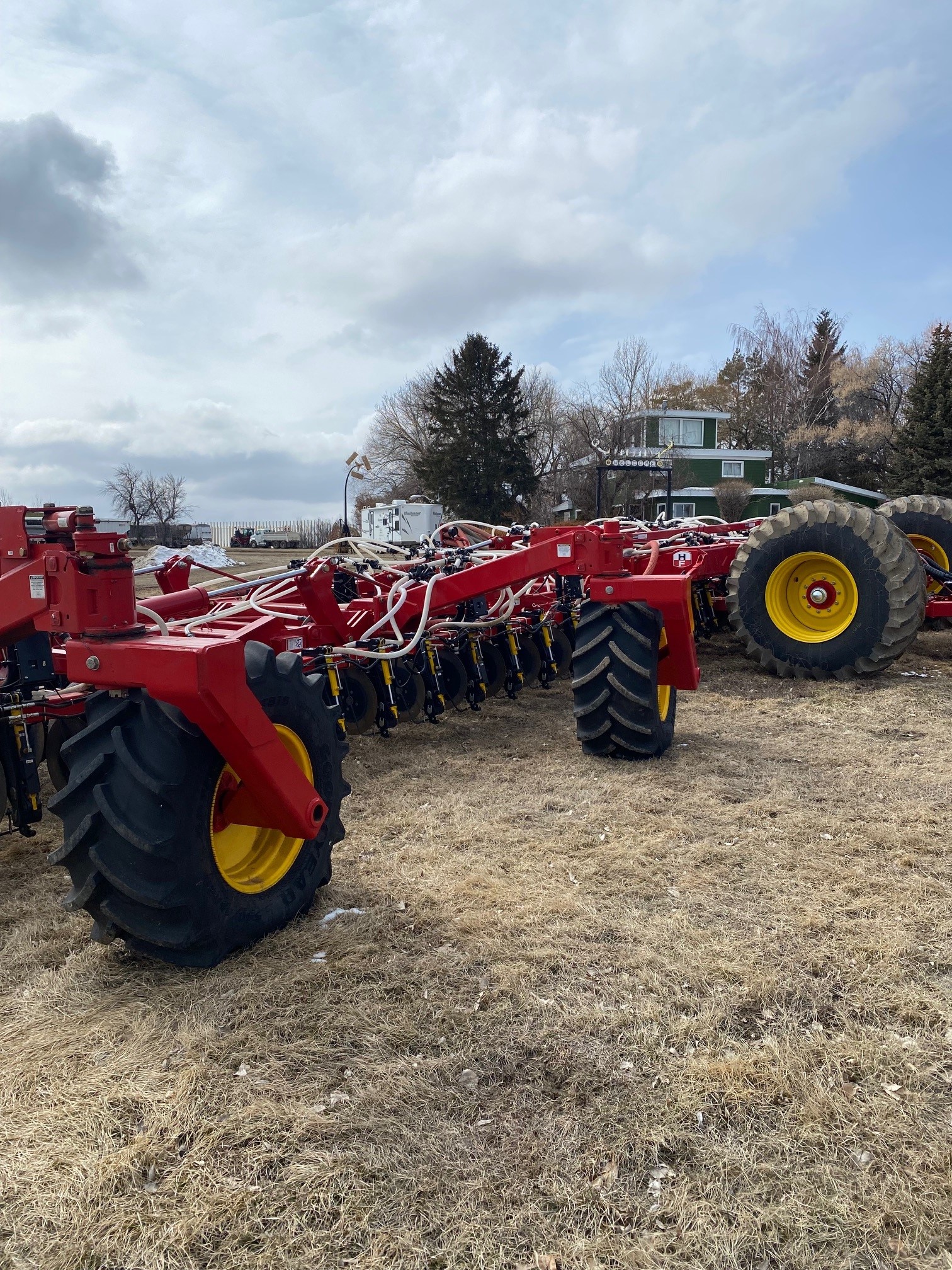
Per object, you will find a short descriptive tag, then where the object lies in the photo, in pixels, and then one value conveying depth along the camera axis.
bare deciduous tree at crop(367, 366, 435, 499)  44.34
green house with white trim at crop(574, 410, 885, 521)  32.09
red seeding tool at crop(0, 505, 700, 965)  2.60
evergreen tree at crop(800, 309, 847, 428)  40.56
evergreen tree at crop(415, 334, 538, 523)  36.16
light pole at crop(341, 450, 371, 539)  26.33
